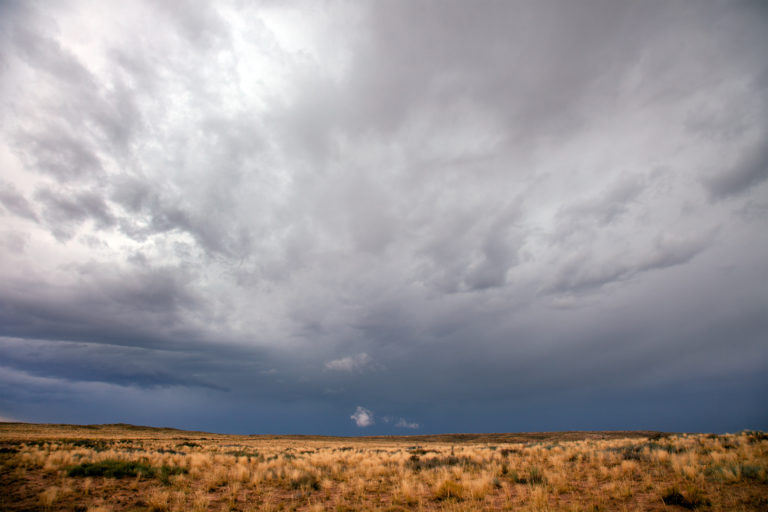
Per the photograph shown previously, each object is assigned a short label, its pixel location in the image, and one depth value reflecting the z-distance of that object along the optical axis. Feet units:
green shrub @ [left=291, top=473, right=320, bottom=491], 51.56
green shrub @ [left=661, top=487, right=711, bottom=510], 34.38
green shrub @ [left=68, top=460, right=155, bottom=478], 54.54
